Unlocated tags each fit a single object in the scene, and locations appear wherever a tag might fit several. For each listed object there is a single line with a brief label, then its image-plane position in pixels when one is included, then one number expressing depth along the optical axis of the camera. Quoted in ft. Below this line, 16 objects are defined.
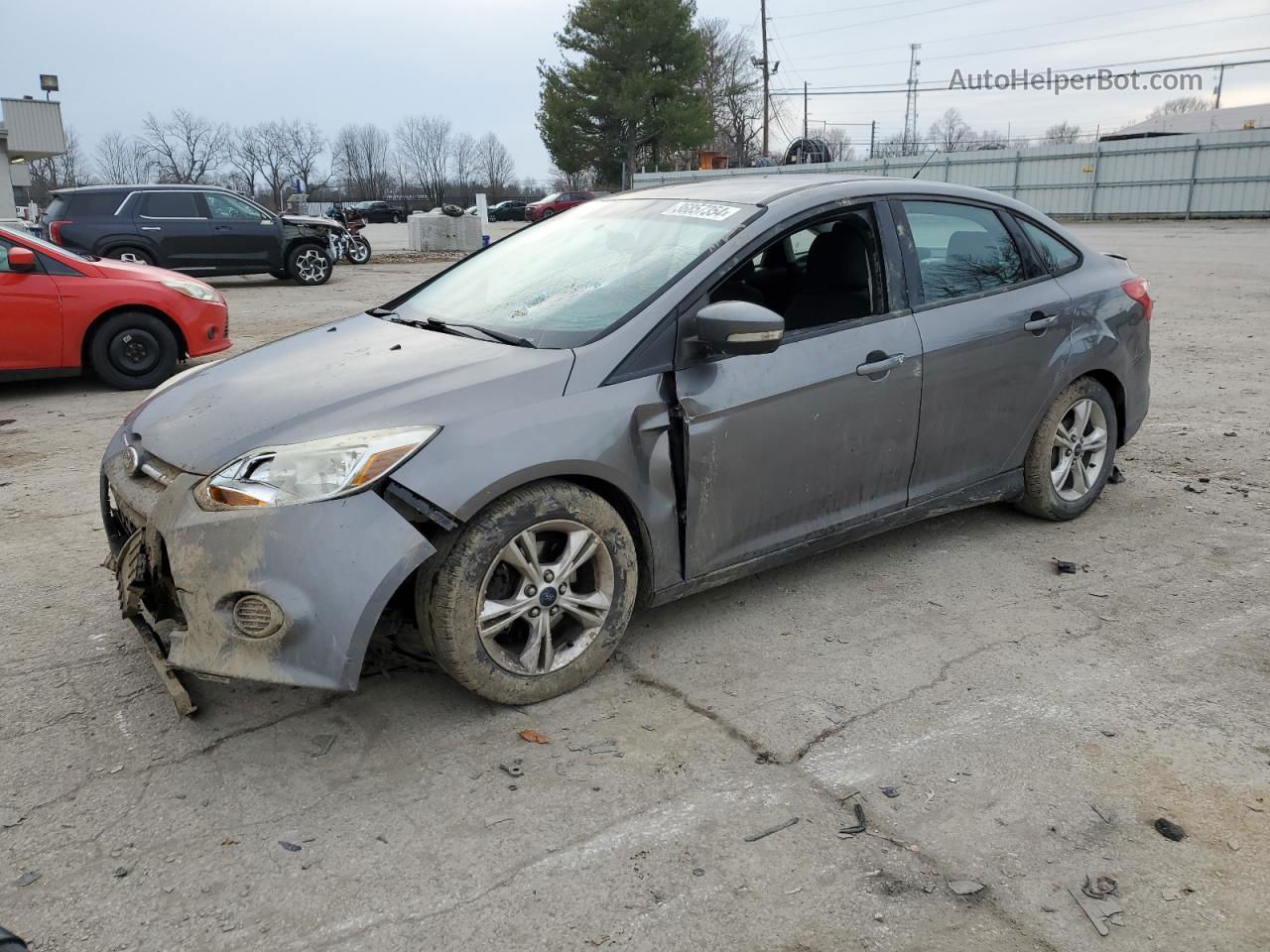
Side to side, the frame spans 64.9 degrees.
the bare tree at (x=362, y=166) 283.18
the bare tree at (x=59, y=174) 216.13
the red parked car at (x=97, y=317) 25.27
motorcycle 71.05
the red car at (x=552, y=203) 151.62
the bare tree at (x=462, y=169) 295.69
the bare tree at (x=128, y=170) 265.95
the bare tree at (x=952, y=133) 249.14
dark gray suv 51.88
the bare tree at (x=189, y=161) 261.65
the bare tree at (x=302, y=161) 268.41
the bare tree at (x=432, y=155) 293.23
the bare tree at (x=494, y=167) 301.35
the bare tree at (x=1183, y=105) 248.85
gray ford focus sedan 9.24
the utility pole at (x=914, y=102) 250.43
